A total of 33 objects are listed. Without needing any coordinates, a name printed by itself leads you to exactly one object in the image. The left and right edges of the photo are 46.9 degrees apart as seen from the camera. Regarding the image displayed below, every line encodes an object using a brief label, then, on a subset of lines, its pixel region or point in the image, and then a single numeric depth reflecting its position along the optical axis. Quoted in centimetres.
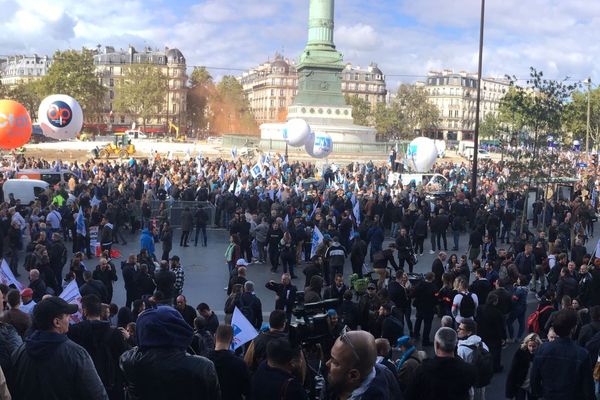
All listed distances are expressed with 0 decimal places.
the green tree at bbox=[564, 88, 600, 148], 6744
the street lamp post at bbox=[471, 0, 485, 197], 2341
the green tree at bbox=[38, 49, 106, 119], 8456
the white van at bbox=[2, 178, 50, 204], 2191
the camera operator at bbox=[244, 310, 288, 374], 583
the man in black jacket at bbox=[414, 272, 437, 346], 1059
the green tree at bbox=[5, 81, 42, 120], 8600
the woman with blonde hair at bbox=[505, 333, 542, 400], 686
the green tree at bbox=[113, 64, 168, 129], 9662
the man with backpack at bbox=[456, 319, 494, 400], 638
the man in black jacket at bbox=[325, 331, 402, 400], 330
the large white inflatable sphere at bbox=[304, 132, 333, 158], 2986
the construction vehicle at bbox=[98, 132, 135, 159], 5138
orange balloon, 2027
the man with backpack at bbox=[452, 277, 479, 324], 898
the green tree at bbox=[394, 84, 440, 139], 9662
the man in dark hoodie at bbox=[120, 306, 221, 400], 373
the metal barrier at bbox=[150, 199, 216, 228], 2130
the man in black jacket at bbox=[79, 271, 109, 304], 962
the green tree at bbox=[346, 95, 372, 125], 9794
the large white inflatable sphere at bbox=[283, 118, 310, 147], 2875
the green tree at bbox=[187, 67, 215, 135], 11862
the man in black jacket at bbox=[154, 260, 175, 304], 780
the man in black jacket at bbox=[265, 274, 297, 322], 1026
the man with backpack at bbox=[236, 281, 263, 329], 908
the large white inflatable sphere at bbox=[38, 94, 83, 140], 2303
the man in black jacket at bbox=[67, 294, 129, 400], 604
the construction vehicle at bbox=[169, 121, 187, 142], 8024
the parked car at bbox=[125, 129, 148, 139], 7766
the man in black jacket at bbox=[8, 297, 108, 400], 382
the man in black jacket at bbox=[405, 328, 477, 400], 432
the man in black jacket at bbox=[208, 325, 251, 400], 471
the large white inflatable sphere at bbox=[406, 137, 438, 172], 3023
